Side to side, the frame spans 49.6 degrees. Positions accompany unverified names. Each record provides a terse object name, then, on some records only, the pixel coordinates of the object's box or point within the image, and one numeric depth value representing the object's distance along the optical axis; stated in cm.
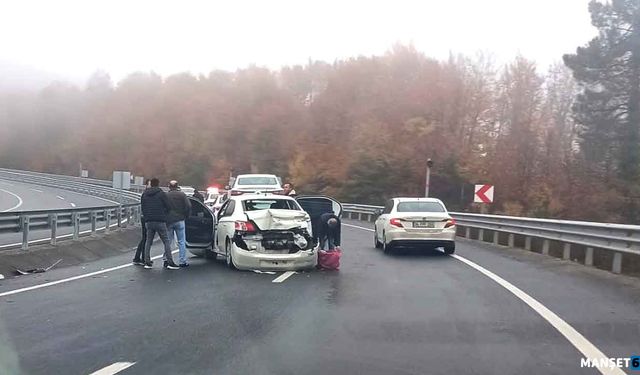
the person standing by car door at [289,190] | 2081
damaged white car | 1318
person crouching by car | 1475
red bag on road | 1393
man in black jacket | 1380
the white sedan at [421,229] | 1733
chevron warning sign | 2759
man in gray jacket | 1398
